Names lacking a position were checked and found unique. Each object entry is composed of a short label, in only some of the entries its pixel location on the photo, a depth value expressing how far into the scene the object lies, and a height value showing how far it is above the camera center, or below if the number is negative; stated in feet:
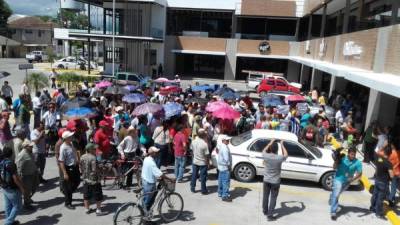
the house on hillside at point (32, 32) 299.79 +6.47
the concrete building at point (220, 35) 113.91 +4.80
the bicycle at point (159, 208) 24.70 -10.90
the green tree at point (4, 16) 276.62 +16.25
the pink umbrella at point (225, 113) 40.68 -6.80
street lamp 110.47 +3.36
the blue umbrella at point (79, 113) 37.50 -7.00
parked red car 94.73 -8.22
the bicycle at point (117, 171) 32.50 -10.89
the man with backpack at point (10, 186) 23.73 -9.29
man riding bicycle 25.04 -8.59
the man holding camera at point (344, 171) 28.58 -8.57
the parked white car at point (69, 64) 161.68 -9.36
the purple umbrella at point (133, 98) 48.44 -6.76
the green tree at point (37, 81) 74.49 -8.02
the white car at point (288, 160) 35.31 -9.88
